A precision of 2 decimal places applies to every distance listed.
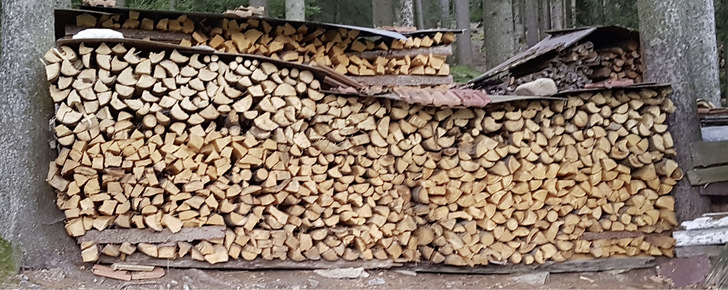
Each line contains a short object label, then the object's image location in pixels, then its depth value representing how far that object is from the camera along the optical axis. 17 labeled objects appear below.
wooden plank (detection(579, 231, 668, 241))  5.97
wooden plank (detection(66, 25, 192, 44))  5.69
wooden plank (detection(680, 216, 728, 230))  5.65
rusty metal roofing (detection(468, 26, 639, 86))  7.57
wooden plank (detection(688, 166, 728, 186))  5.99
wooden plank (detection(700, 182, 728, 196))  6.00
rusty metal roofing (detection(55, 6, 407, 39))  5.54
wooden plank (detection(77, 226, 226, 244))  4.83
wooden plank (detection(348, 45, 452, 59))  6.84
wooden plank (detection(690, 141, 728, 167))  6.03
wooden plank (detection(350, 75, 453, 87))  6.77
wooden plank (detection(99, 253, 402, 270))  4.91
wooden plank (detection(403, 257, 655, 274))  5.76
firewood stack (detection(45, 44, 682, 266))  4.84
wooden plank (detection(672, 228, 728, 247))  5.61
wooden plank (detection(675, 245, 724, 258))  5.62
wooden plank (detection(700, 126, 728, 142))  6.23
